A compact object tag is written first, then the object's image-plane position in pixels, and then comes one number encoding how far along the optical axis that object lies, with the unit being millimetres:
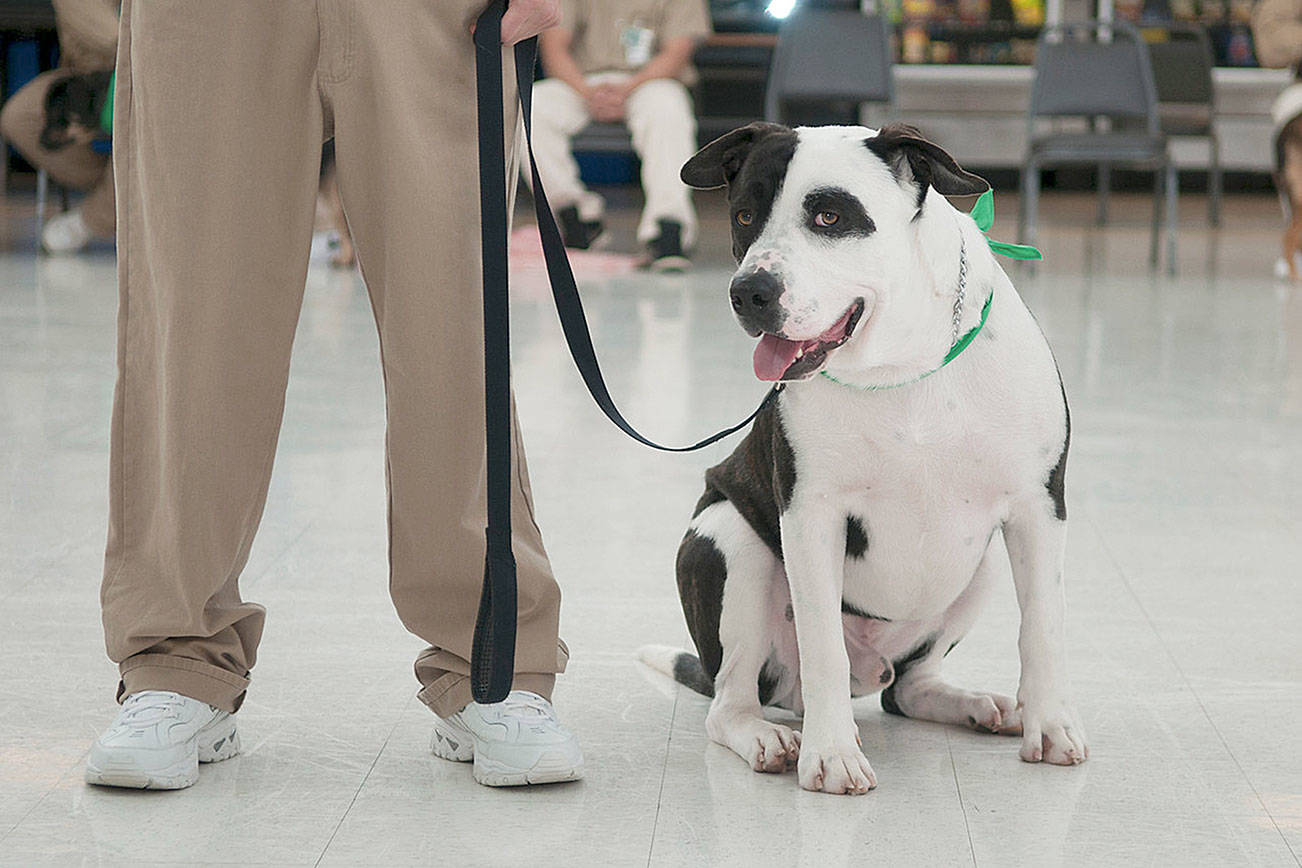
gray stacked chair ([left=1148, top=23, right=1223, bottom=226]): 9039
